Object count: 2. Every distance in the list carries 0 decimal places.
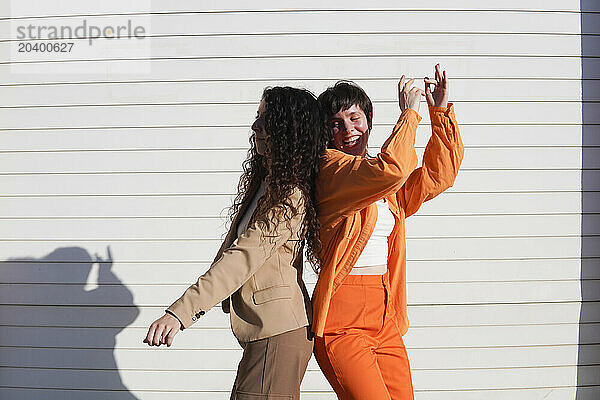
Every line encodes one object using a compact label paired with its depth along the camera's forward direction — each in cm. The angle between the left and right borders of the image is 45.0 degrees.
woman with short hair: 230
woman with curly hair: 222
